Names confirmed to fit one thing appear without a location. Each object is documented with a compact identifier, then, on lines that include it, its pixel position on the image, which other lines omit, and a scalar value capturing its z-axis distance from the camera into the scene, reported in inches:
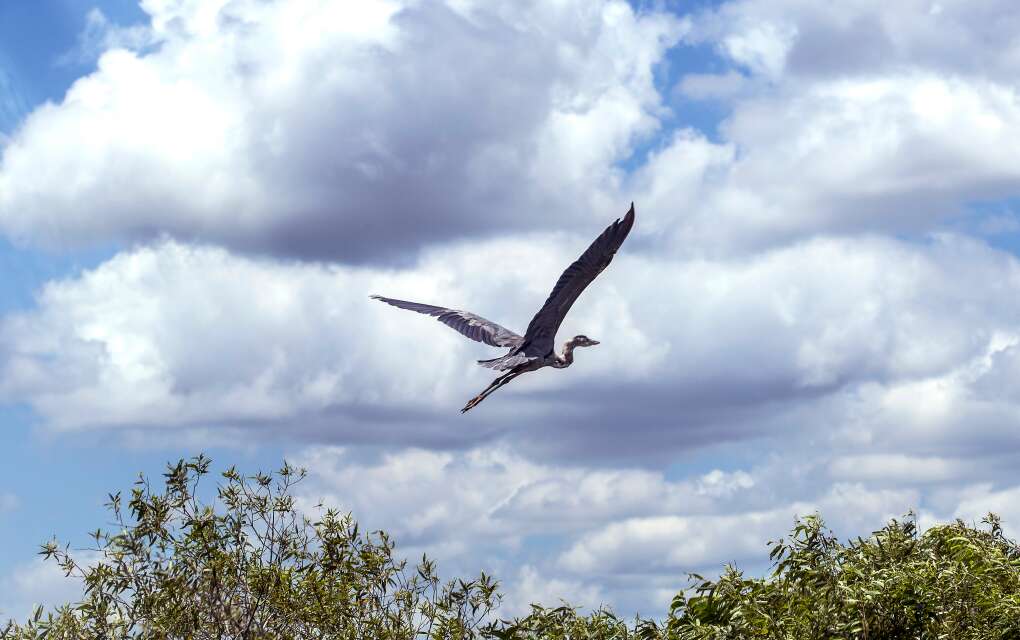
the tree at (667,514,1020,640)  544.1
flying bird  808.9
